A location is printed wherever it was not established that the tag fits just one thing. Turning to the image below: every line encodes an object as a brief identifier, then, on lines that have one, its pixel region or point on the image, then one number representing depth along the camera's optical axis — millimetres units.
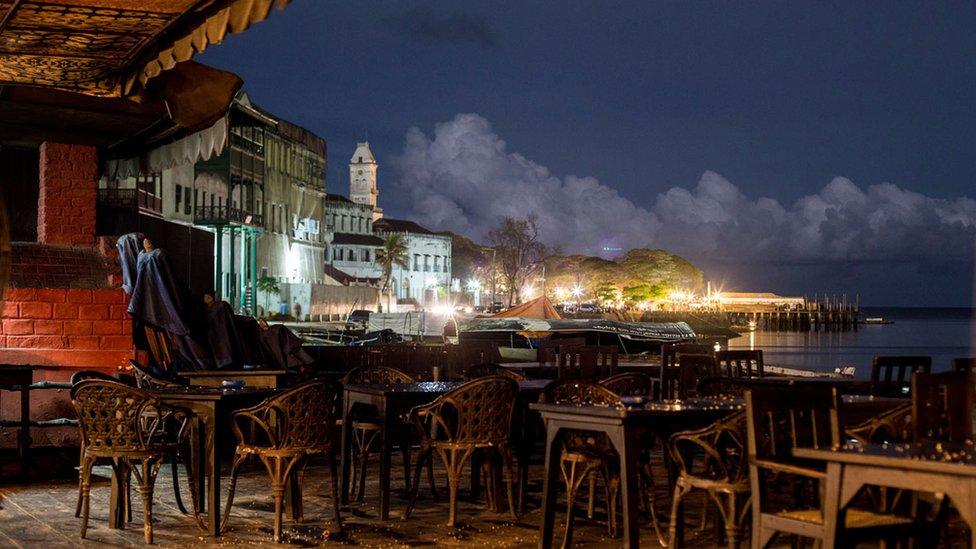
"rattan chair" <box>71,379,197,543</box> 7801
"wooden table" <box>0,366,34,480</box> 9977
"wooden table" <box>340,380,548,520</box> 8633
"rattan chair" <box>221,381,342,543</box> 7961
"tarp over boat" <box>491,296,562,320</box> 33844
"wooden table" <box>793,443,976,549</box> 4395
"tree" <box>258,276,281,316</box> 63656
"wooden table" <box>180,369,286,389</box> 11164
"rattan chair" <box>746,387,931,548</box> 5246
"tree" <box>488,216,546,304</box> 98125
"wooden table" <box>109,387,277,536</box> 7938
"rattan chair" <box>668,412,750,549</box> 6406
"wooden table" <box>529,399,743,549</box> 6586
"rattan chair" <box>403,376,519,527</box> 8422
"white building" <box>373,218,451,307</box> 134625
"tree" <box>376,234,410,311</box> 116431
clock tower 152000
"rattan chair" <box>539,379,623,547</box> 7789
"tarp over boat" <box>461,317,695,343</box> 29375
